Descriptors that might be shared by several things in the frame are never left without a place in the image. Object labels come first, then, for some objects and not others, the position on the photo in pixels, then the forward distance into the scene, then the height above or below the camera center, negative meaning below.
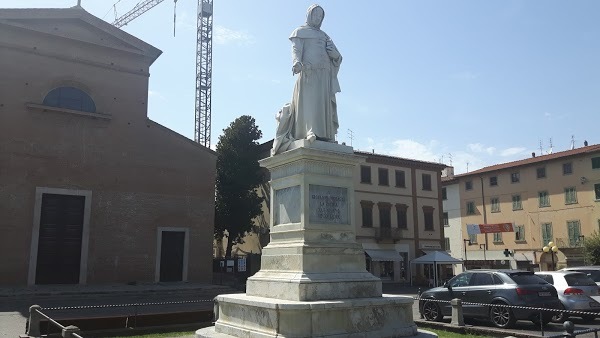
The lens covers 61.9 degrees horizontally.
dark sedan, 11.93 -1.06
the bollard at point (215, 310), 12.56 -1.42
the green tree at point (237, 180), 37.62 +5.53
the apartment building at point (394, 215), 38.84 +3.11
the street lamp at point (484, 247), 43.08 +0.59
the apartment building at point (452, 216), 49.34 +3.78
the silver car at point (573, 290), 13.08 -0.95
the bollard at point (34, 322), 10.63 -1.46
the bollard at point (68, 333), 7.55 -1.19
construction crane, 55.22 +20.58
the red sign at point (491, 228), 39.34 +2.04
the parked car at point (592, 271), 15.58 -0.52
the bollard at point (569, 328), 6.02 -0.88
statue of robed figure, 9.00 +2.99
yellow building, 39.00 +4.07
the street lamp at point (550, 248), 28.10 +0.36
